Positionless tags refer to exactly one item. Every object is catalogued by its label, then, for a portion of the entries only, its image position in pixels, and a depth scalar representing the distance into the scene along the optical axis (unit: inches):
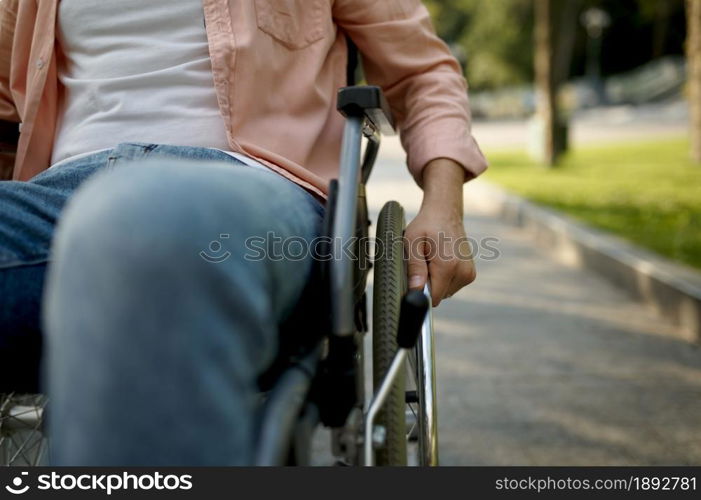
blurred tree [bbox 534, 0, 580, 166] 487.5
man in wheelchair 28.8
